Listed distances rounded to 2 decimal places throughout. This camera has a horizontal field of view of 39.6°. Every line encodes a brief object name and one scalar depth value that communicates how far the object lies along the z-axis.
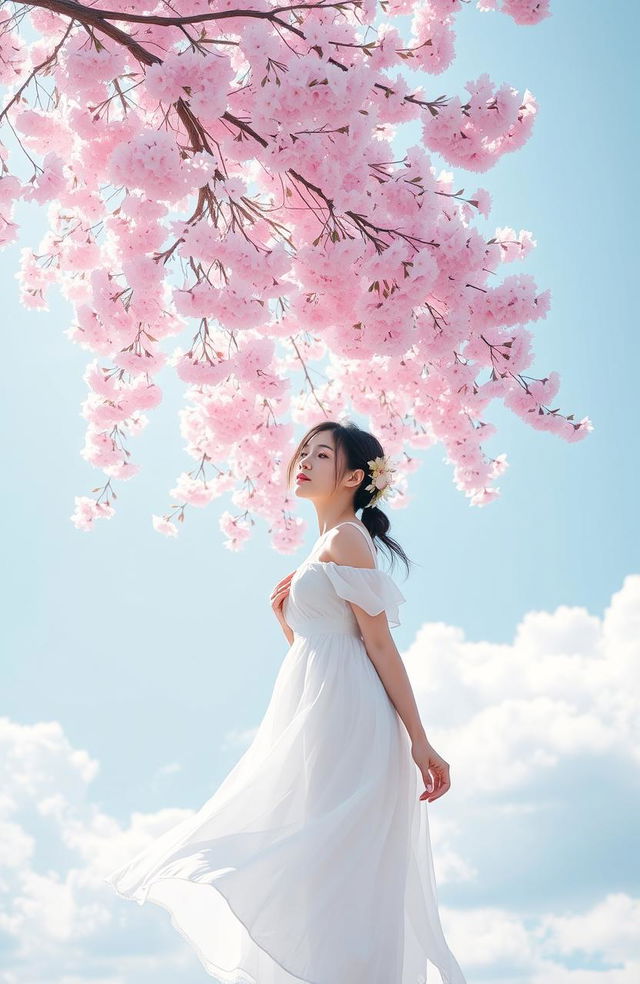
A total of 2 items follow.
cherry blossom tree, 3.64
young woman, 2.88
